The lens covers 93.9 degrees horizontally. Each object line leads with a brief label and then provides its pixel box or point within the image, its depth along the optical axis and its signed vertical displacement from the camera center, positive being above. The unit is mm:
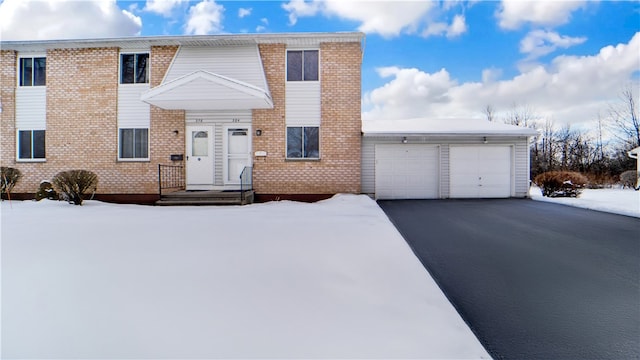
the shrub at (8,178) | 10031 +119
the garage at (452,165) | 11891 +649
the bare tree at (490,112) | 32312 +7504
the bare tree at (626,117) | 23594 +5182
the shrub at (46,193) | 9919 -383
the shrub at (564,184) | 12094 -122
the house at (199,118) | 10727 +2320
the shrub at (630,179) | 16141 +107
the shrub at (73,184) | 9039 -78
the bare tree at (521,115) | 30828 +6841
